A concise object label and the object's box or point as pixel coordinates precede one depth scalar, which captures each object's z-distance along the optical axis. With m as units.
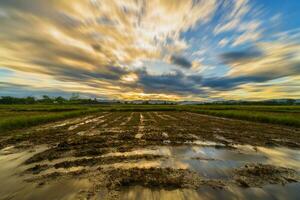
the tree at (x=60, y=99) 132.50
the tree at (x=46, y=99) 128.82
